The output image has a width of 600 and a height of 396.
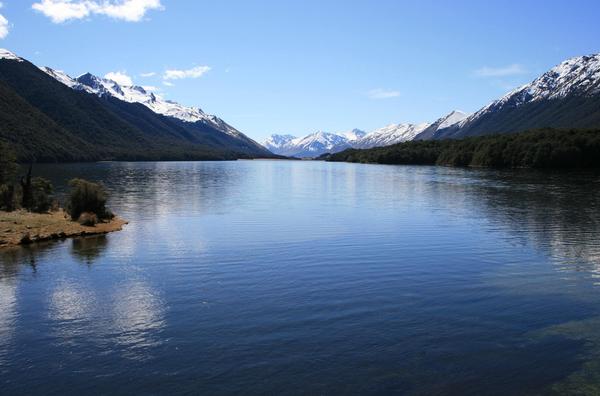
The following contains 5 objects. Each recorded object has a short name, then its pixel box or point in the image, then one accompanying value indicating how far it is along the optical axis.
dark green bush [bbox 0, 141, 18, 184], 71.00
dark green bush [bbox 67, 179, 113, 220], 53.41
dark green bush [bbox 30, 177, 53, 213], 57.06
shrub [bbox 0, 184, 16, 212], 55.22
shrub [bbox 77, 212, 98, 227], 50.84
